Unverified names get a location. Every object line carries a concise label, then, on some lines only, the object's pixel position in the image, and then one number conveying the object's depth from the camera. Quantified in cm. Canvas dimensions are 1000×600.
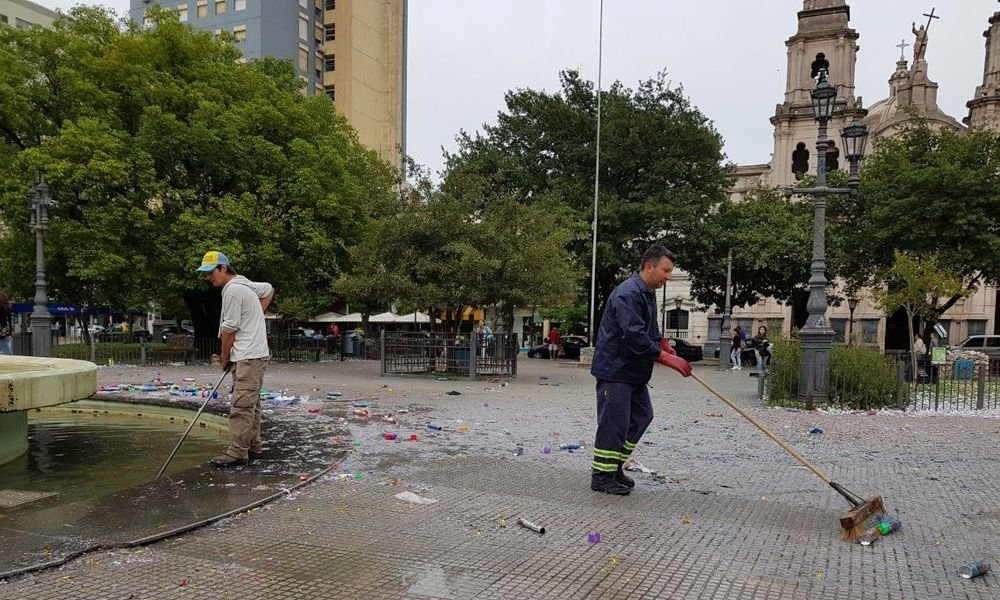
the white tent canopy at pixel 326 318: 4146
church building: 4478
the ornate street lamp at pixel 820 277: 1173
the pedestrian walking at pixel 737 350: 2575
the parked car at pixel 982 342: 2933
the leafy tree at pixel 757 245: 2927
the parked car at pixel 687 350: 3105
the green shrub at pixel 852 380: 1176
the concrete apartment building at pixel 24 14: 4931
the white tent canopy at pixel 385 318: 3284
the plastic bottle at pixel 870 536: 420
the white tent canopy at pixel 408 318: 3344
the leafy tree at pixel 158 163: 1881
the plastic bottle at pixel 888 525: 436
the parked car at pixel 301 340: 2430
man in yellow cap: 591
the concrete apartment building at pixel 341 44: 4938
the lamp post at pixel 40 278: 1650
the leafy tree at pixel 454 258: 1658
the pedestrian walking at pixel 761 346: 2282
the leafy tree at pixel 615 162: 2845
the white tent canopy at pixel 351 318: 3841
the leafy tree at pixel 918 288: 1761
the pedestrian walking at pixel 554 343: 3303
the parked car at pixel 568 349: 3434
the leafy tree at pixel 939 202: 2347
